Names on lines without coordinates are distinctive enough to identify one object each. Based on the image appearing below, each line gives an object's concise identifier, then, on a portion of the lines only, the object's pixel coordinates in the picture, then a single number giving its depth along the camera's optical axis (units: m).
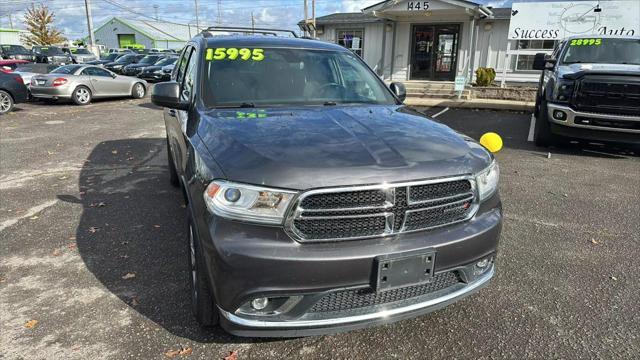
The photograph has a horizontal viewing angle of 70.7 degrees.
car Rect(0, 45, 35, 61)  32.73
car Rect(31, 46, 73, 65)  32.28
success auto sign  14.15
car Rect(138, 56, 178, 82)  22.81
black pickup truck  7.04
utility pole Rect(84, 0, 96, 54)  36.57
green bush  16.16
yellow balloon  7.64
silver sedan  15.30
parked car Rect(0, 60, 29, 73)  19.16
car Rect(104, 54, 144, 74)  26.77
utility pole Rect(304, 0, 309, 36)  39.79
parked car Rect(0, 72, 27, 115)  13.33
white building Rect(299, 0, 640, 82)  15.16
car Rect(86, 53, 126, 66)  29.20
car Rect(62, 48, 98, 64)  34.41
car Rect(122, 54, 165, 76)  25.00
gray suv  2.17
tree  51.16
